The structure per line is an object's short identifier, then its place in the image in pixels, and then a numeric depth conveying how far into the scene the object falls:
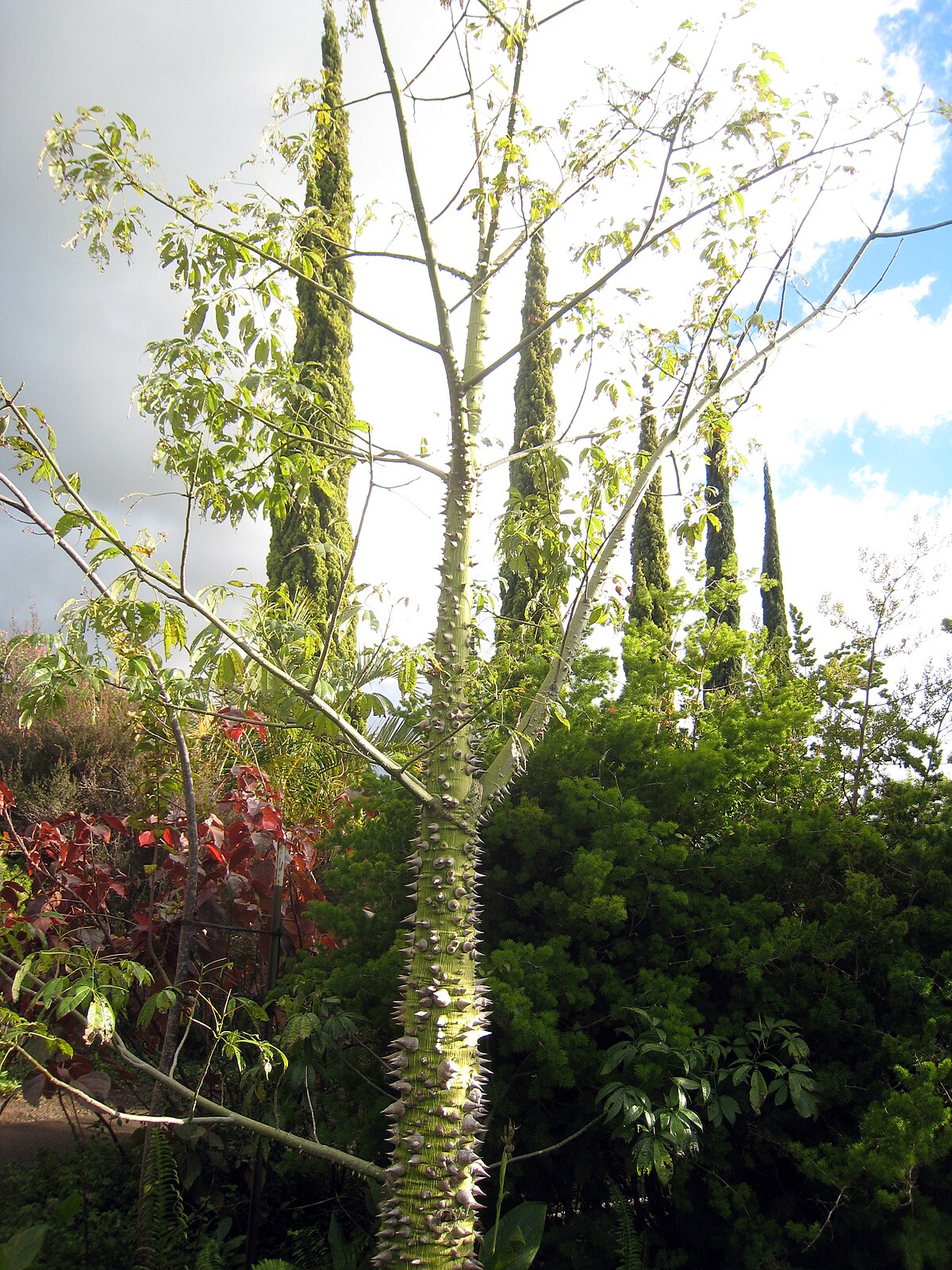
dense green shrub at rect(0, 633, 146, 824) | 7.46
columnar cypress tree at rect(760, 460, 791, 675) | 16.84
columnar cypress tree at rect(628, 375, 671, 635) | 13.69
